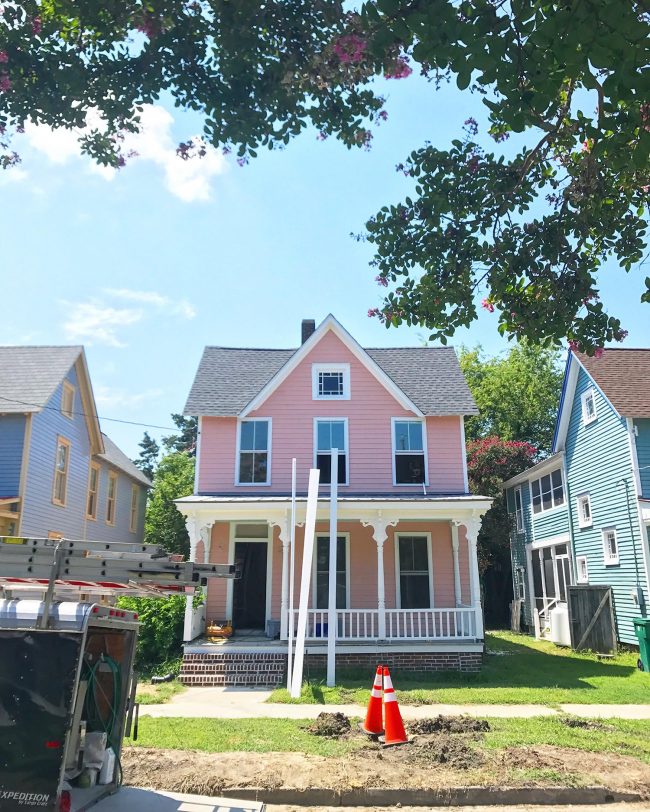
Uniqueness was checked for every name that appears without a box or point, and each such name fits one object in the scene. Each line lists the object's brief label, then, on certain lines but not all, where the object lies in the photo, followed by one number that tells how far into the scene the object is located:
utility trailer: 3.92
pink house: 14.80
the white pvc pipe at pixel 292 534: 13.58
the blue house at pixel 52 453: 17.27
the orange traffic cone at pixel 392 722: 7.53
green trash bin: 13.65
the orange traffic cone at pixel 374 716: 7.95
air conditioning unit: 17.45
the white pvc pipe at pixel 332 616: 12.34
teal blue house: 16.25
